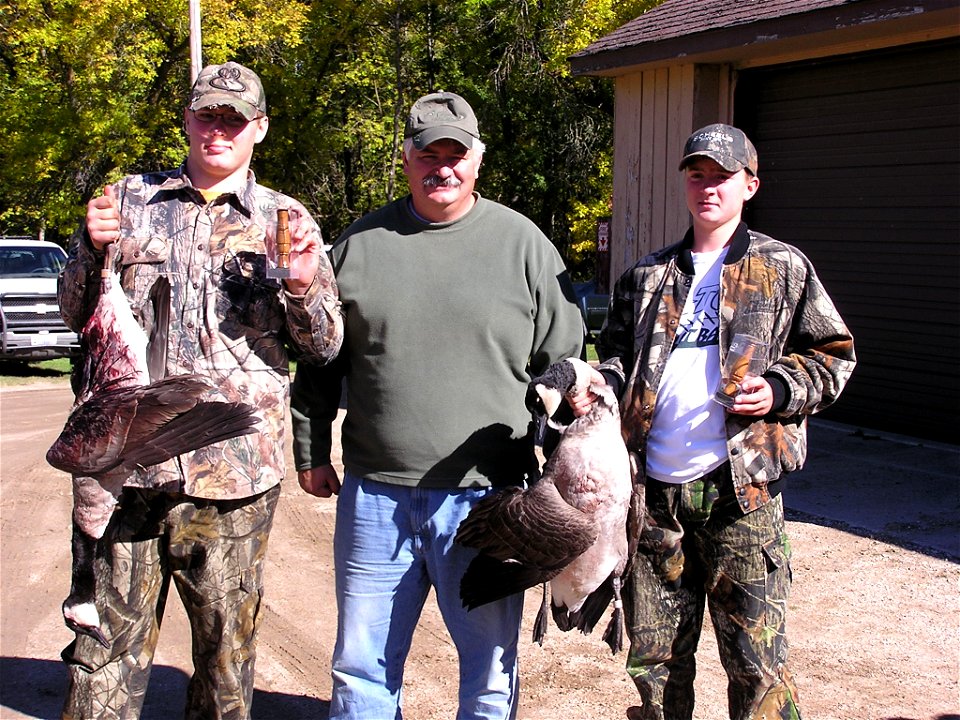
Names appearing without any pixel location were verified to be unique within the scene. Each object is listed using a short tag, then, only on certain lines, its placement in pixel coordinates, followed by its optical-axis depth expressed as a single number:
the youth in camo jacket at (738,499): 3.28
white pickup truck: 15.20
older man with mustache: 3.33
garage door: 8.38
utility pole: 17.14
